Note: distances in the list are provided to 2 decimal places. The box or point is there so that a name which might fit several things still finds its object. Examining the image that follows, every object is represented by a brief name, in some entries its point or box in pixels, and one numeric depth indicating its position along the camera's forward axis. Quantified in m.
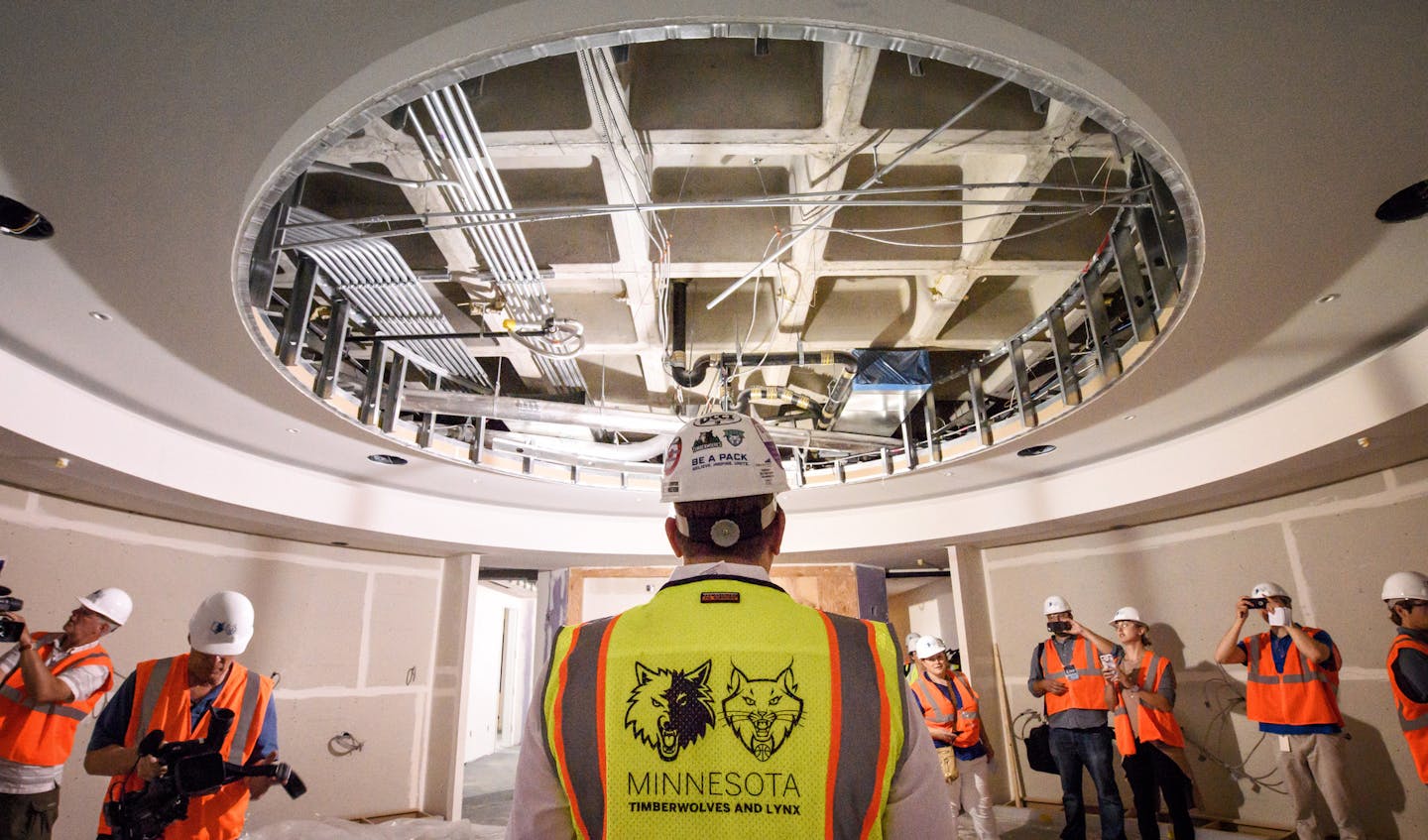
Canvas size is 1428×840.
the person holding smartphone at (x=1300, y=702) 4.06
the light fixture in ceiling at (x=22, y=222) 2.09
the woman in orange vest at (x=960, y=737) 4.97
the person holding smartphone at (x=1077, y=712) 4.59
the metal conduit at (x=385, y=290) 2.95
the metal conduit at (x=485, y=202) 2.28
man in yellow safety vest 0.94
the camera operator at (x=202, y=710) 2.29
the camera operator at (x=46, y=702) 2.96
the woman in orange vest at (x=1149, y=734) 4.57
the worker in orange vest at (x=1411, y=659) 3.35
